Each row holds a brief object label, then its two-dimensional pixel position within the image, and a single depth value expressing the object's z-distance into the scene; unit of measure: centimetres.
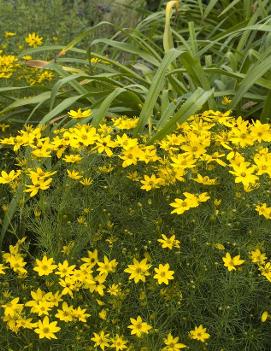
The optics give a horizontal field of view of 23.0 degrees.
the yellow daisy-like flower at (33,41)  379
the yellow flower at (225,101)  287
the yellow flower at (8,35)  371
